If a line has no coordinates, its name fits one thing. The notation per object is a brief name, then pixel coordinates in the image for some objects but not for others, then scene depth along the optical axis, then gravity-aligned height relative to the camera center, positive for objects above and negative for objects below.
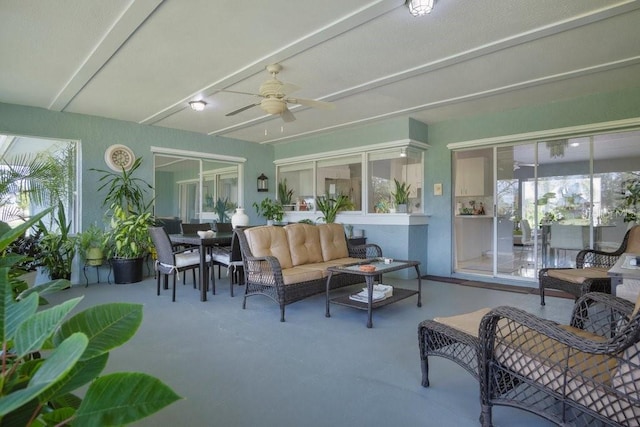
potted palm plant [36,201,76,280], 4.82 -0.53
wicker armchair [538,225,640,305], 3.46 -0.63
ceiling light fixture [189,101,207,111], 4.64 +1.41
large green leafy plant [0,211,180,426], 0.52 -0.24
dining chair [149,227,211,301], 4.32 -0.58
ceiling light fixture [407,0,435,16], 2.44 +1.43
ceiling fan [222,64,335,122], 3.47 +1.15
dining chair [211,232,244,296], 4.45 -0.61
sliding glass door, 4.76 +0.23
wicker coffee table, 3.34 -0.70
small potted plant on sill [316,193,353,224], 6.55 +0.12
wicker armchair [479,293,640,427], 1.31 -0.66
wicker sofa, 3.65 -0.56
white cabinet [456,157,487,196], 6.74 +0.69
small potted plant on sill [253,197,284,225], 7.44 +0.04
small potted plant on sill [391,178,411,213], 5.85 +0.28
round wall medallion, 5.63 +0.88
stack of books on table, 3.60 -0.85
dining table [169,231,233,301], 4.27 -0.41
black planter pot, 5.34 -0.88
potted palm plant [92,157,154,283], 5.27 -0.21
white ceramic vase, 4.75 -0.11
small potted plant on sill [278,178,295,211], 7.76 +0.37
